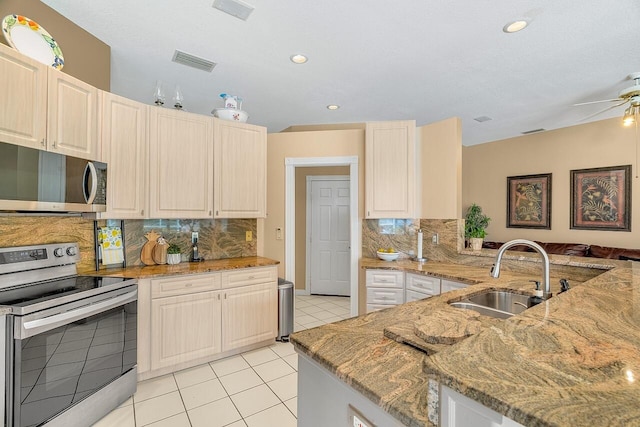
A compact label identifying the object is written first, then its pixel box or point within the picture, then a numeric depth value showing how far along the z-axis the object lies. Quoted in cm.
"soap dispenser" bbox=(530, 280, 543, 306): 181
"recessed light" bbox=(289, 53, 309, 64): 277
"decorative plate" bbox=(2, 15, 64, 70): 191
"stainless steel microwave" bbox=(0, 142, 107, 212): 178
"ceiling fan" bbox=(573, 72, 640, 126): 302
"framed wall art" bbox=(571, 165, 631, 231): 447
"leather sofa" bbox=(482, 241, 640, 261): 413
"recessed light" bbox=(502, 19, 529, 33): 227
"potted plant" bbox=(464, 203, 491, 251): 358
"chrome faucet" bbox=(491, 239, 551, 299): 166
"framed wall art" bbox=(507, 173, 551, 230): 523
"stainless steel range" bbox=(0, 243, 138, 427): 160
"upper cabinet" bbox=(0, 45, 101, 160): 179
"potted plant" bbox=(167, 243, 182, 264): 301
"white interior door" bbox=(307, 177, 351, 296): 534
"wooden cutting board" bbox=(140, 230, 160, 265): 294
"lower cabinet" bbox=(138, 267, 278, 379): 251
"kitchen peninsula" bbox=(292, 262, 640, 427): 61
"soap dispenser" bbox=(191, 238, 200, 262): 322
